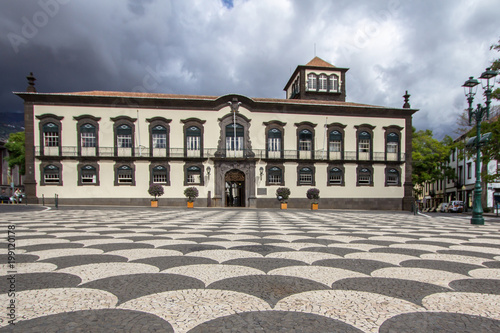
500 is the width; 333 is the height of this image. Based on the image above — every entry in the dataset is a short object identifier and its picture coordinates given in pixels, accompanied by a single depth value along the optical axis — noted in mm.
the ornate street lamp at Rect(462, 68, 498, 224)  10709
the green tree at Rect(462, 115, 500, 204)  15500
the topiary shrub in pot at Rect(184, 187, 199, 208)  24047
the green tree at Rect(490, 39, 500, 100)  16500
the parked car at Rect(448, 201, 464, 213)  32281
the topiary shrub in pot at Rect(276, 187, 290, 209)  24547
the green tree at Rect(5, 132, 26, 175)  37156
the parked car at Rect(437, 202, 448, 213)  34691
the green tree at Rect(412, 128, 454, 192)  37531
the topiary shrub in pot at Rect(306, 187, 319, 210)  24703
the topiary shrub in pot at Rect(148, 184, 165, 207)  23234
